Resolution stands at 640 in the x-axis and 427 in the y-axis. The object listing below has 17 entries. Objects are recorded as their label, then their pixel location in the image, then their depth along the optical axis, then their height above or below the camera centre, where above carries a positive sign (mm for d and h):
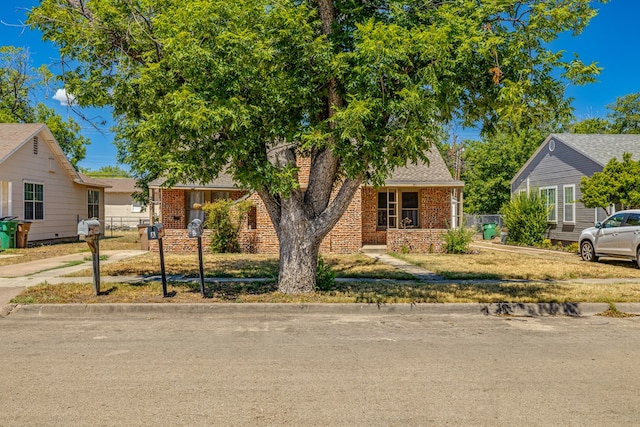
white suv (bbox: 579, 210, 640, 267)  14164 -645
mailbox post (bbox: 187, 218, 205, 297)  9062 -189
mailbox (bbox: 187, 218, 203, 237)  9070 -132
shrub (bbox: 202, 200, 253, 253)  17688 -83
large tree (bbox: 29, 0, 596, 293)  7504 +2352
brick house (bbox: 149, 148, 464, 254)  18297 +276
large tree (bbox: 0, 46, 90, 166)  31641 +7513
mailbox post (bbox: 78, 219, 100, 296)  8599 -260
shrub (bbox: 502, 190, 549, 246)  23172 +2
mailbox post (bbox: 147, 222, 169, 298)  9096 -238
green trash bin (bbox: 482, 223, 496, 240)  28641 -732
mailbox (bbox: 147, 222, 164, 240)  9170 -181
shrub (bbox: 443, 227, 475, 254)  18328 -797
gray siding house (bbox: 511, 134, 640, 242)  21000 +2242
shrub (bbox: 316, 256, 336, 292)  9891 -1216
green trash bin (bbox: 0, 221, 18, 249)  18953 -356
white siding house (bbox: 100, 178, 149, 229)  46969 +1697
